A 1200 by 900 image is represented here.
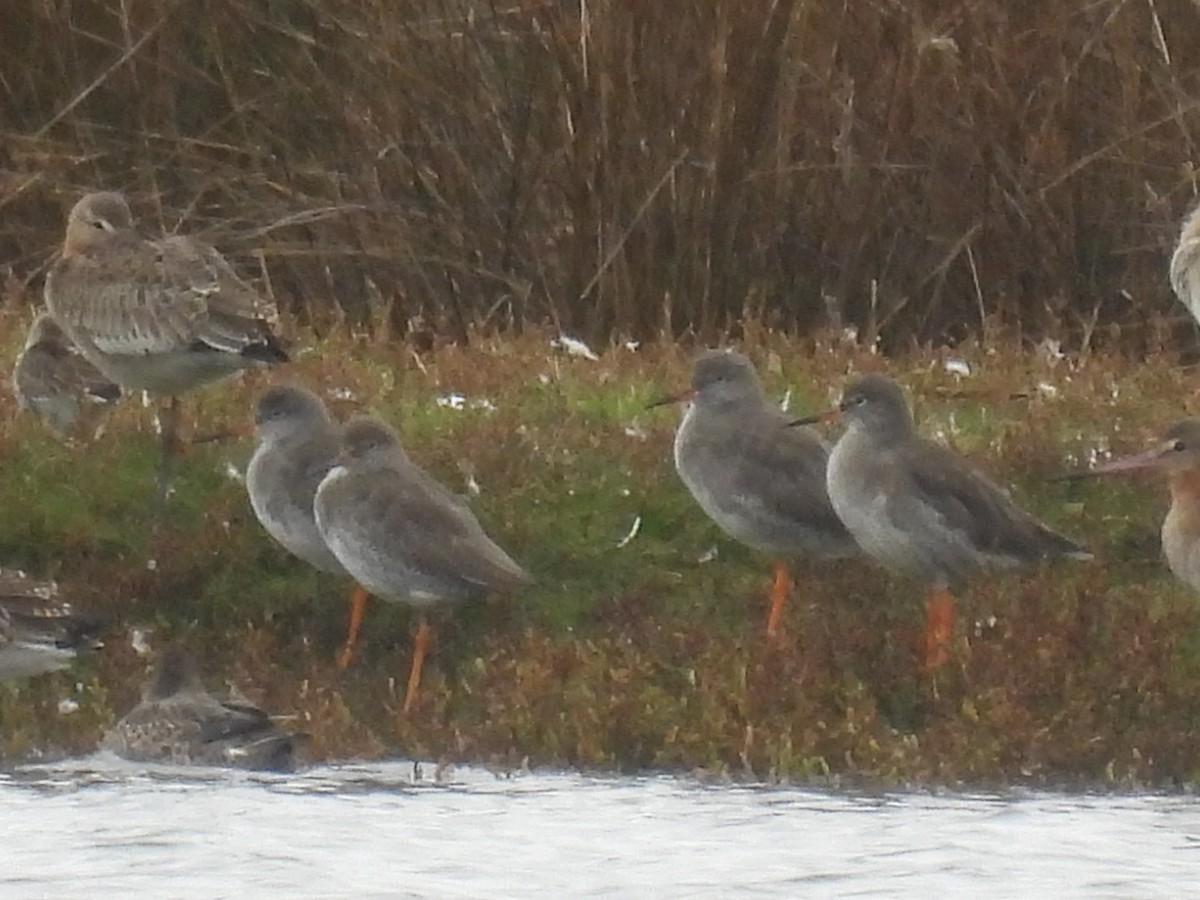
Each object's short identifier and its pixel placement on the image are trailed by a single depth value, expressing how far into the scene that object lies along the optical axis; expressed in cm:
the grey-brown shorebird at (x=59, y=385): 1261
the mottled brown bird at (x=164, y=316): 1223
